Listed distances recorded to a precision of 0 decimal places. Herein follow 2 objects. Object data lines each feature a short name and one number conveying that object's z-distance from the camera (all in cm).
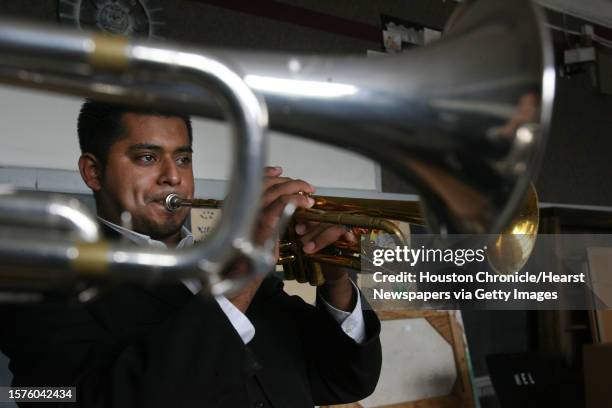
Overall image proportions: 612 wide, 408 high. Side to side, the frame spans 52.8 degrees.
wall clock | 197
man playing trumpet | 103
